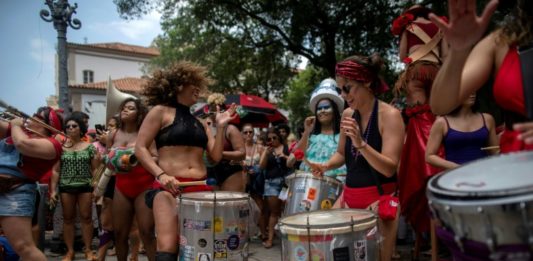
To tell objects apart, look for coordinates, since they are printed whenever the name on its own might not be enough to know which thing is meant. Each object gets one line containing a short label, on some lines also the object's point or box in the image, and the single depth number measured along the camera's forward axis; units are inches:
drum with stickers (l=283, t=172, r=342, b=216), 150.4
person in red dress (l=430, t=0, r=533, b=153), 64.2
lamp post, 329.4
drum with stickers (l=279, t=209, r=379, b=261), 94.0
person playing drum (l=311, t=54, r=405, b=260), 114.3
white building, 1620.3
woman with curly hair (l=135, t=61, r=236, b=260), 142.3
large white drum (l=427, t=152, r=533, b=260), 47.6
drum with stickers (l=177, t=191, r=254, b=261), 128.8
